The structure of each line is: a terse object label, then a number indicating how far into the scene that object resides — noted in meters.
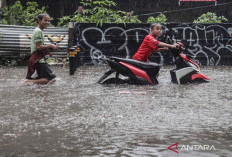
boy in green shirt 9.34
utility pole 19.06
